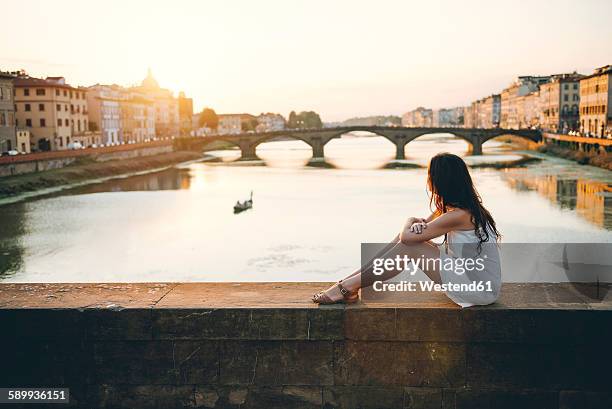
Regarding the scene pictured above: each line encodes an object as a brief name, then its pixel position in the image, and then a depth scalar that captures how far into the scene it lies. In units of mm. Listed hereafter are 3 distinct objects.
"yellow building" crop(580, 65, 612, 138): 47938
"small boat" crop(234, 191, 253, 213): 22672
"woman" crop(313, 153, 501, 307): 3027
